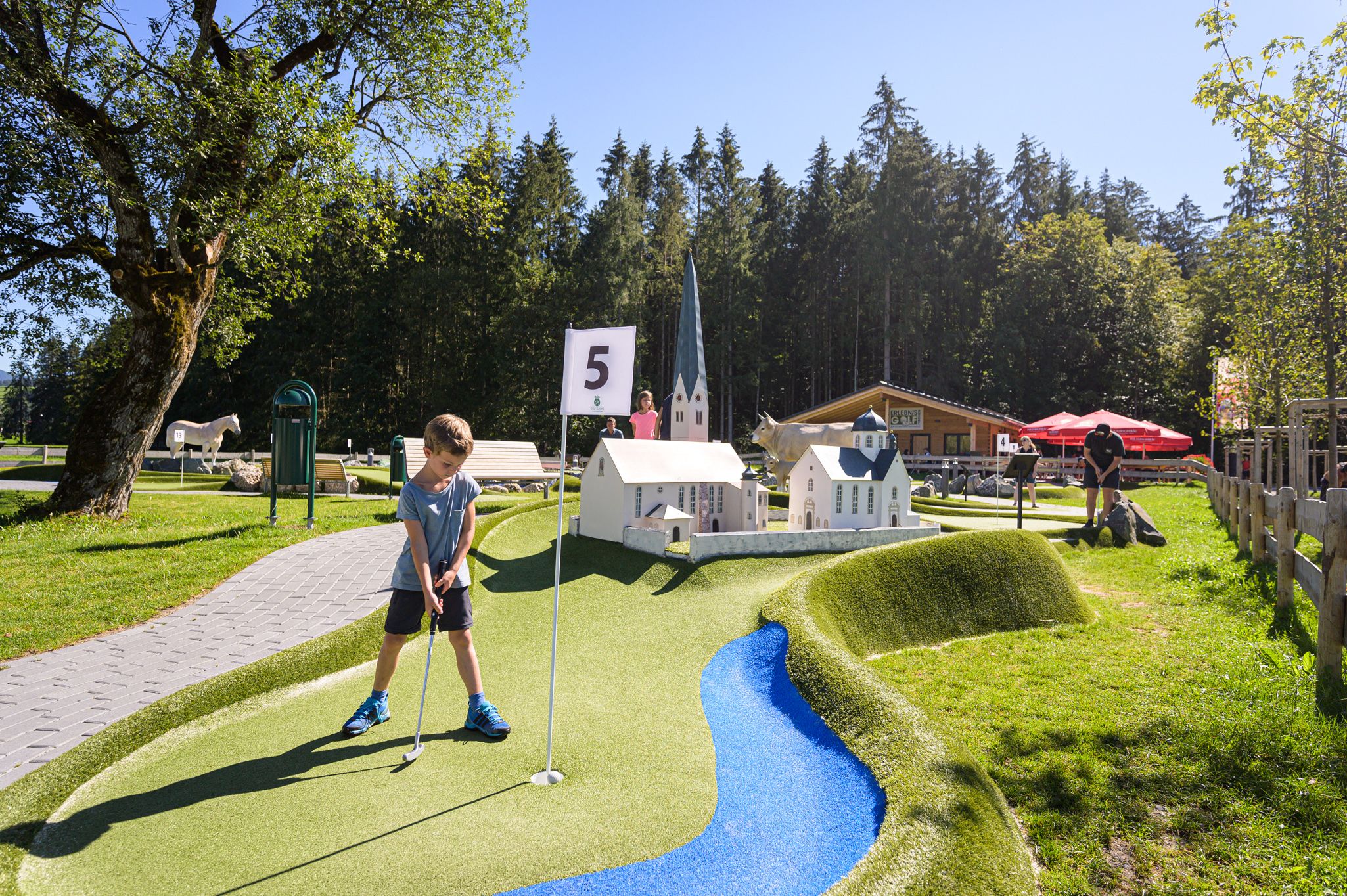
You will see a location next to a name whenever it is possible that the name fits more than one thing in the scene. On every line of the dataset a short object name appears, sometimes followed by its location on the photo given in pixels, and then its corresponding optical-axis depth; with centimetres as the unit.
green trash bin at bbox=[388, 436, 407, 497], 1515
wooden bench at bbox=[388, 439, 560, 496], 1770
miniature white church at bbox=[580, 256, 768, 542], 1064
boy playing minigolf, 444
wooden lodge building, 3088
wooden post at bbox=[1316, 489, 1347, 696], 501
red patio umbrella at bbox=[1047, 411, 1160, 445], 2502
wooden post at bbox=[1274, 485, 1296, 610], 728
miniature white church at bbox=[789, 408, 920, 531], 1087
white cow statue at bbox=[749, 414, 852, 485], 2053
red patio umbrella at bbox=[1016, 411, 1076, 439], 2692
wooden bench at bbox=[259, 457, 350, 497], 1761
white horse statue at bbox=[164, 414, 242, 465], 2141
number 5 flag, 526
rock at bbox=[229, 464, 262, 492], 1820
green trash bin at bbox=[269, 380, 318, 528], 1144
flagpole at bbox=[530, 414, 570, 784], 409
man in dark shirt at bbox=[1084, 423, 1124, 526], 1311
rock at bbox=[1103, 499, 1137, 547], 1291
